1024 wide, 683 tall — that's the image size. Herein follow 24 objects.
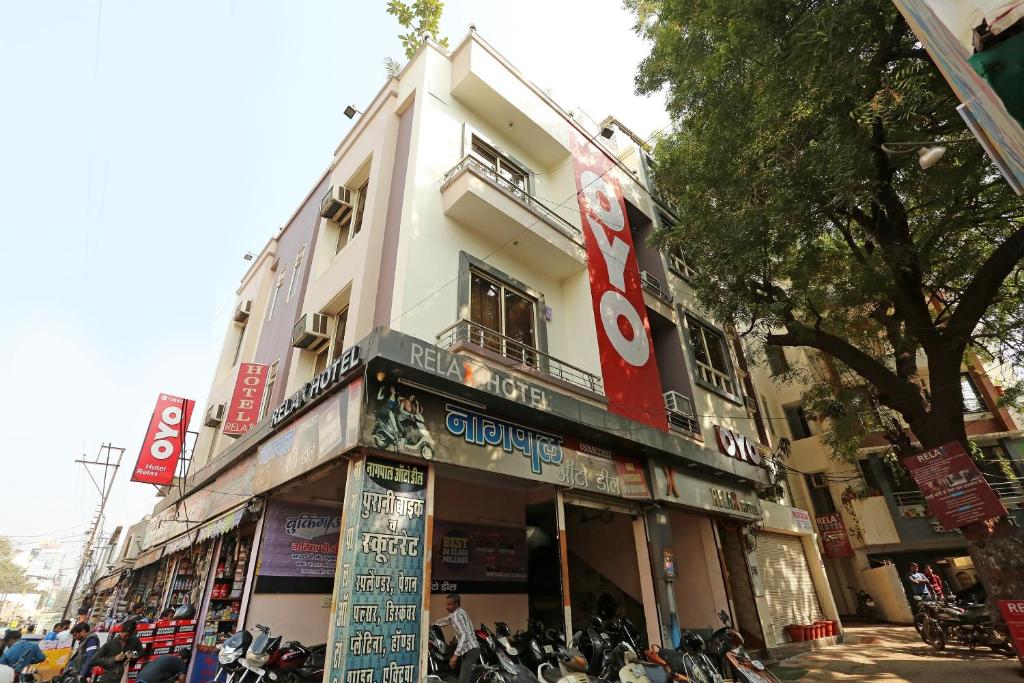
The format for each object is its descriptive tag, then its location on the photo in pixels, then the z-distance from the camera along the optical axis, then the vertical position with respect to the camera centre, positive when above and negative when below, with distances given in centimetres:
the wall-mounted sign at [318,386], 654 +280
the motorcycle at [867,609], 1786 -89
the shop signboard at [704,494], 1013 +192
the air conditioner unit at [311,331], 1013 +503
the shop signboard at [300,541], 852 +96
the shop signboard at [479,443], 641 +205
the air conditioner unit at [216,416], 1450 +498
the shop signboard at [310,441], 635 +212
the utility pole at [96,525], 2788 +428
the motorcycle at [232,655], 625 -60
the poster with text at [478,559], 993 +69
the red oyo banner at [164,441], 1173 +368
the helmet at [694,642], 753 -76
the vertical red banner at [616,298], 1058 +627
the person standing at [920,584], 1516 -10
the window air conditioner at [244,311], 1639 +880
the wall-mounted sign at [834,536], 1825 +159
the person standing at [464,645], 608 -58
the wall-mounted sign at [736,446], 1270 +340
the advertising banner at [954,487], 802 +140
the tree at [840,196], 758 +647
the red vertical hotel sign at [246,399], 1118 +431
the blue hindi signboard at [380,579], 541 +20
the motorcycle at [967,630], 904 -92
